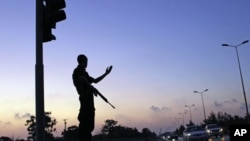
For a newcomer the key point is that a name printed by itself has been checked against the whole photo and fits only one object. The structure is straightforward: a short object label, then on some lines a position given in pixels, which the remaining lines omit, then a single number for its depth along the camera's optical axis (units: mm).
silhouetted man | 6297
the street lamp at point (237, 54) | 57547
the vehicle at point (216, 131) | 48409
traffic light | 6500
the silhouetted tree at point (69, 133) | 112112
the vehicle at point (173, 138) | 73500
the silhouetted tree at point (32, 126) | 98125
